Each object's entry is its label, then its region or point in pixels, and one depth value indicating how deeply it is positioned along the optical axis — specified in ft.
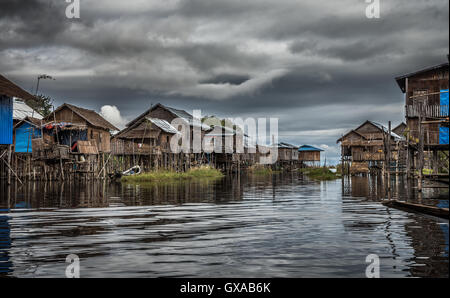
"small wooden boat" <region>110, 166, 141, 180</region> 115.18
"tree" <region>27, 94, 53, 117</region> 169.37
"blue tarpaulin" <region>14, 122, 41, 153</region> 117.19
